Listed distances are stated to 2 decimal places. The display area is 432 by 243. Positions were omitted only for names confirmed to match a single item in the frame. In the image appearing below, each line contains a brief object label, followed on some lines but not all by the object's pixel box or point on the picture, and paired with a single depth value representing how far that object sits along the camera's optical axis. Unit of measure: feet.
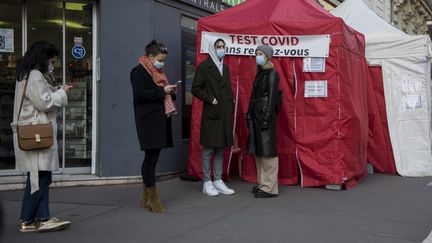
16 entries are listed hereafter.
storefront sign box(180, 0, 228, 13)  32.42
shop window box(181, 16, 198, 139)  31.68
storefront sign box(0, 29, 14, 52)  27.86
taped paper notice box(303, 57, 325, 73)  26.91
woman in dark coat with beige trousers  24.73
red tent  26.78
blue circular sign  28.81
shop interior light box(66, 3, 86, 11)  28.68
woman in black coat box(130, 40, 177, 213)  21.18
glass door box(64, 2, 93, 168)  28.81
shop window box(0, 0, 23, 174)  27.94
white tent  32.12
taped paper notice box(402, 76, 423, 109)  32.37
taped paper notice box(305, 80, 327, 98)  26.94
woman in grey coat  18.03
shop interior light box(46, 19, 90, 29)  28.68
